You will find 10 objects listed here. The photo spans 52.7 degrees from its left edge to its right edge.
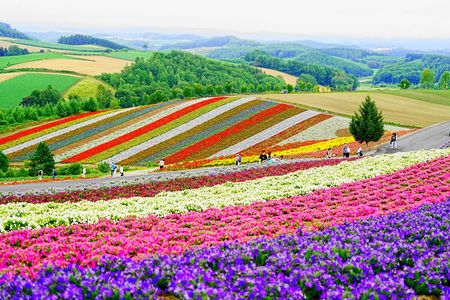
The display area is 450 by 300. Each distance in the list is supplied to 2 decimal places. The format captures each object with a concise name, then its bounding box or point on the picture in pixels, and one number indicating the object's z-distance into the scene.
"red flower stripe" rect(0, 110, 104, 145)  76.25
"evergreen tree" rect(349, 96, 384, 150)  51.69
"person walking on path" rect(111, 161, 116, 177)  42.12
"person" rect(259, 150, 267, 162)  45.19
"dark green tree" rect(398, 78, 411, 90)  161.00
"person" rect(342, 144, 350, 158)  43.66
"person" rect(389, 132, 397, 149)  50.22
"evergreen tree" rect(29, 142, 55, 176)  50.91
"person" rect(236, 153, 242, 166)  45.56
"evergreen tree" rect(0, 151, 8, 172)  54.60
